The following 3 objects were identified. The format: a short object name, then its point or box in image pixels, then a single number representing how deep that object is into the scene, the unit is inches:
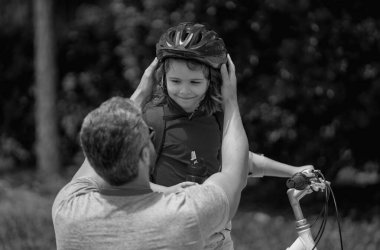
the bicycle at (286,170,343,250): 248.5
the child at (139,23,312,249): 244.4
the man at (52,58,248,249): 194.7
